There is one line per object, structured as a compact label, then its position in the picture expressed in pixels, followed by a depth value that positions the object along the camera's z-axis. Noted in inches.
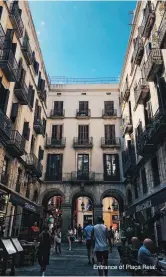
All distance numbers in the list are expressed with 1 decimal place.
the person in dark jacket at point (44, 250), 272.4
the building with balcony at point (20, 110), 539.5
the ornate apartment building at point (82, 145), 919.0
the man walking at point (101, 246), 247.8
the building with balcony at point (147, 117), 493.4
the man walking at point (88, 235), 377.3
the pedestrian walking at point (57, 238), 495.9
